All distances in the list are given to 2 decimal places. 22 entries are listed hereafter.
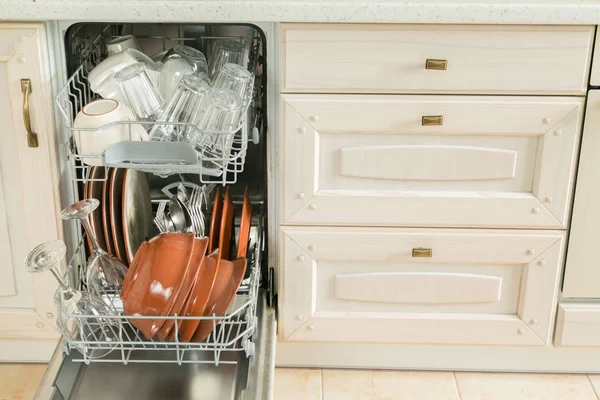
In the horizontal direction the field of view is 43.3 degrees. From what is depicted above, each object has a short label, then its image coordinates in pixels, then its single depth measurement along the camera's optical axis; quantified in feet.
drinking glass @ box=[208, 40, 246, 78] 5.66
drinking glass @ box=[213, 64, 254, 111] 5.20
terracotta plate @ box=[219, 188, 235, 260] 5.47
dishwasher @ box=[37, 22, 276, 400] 4.74
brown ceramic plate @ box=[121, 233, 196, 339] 4.73
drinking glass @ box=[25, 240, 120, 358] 4.56
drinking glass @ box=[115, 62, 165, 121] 5.03
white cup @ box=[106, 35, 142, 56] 5.63
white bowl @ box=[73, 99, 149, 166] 4.78
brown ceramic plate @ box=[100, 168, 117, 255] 5.35
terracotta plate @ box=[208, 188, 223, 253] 5.46
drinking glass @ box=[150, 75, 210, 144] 5.04
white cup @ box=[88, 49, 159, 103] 5.19
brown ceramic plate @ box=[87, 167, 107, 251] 5.46
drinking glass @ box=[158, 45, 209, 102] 5.41
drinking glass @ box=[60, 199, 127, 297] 4.80
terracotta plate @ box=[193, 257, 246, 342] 4.91
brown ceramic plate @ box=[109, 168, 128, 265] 5.32
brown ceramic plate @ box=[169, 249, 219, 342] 4.81
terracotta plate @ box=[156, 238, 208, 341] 4.78
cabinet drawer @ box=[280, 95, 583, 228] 5.14
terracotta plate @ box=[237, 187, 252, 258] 5.35
